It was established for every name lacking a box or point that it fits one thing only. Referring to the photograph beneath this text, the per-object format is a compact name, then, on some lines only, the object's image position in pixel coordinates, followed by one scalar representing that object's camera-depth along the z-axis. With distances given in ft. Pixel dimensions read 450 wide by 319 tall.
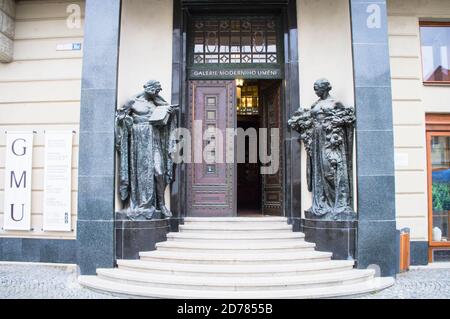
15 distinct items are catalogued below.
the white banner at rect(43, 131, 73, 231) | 27.04
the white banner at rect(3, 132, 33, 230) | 27.53
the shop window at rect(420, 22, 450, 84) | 28.30
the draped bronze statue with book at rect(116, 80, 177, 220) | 23.52
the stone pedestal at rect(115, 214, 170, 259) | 22.84
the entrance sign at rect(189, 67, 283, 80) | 27.48
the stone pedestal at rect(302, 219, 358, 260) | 22.56
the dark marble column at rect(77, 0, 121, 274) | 22.72
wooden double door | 27.04
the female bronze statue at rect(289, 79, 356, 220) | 23.41
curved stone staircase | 18.80
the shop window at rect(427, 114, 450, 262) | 27.43
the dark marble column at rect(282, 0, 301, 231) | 25.93
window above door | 27.58
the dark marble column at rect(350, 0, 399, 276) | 22.27
